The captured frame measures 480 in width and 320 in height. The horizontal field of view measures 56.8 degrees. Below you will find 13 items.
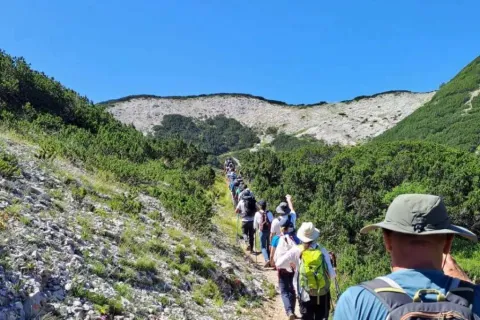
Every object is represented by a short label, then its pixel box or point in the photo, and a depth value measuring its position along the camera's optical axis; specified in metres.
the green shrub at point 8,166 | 8.60
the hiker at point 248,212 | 12.43
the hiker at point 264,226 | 11.18
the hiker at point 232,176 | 22.10
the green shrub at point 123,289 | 6.29
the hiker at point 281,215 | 9.00
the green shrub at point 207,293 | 7.54
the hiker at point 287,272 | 7.17
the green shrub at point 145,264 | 7.34
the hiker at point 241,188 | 16.62
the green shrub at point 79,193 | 9.48
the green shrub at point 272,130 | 78.16
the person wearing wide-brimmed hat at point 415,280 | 1.90
